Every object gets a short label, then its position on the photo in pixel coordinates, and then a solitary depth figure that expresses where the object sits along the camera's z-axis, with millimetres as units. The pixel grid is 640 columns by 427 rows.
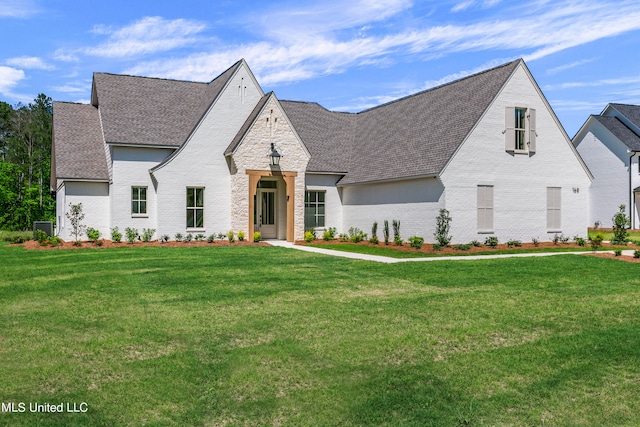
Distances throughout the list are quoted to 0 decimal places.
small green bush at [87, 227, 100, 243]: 22859
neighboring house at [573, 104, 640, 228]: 36062
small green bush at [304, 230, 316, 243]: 24234
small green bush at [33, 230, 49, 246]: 21772
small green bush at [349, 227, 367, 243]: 24555
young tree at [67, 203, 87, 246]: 23083
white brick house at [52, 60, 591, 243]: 21297
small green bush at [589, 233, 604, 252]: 21245
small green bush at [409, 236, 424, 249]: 20281
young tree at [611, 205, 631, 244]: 23406
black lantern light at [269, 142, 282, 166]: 23531
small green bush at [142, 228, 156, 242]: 22938
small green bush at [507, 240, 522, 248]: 21141
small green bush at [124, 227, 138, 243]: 22734
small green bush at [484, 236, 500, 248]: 20766
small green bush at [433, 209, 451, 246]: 20125
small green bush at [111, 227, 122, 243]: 22672
